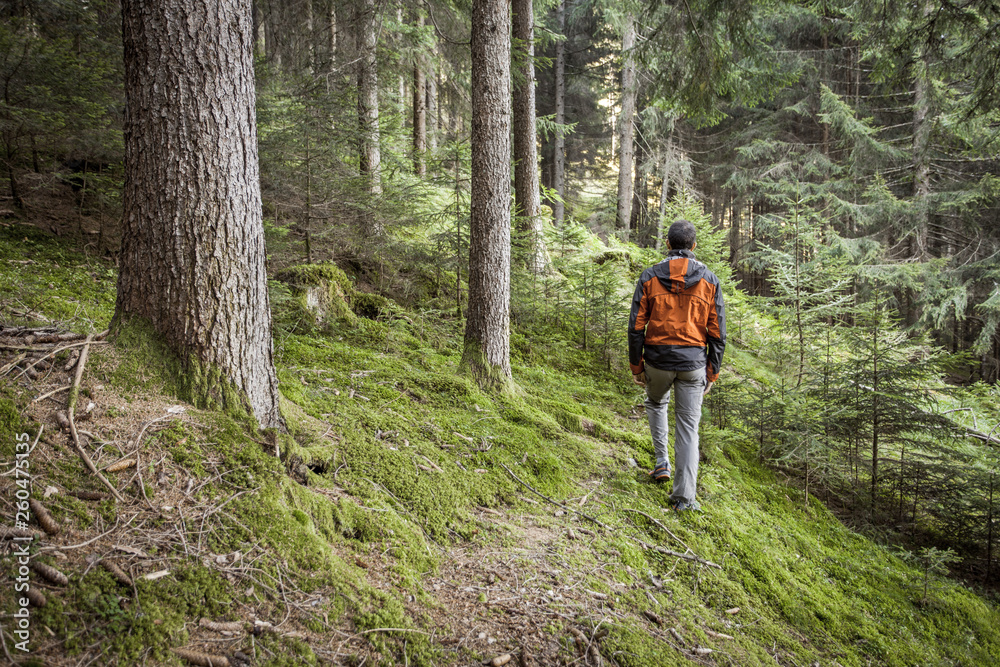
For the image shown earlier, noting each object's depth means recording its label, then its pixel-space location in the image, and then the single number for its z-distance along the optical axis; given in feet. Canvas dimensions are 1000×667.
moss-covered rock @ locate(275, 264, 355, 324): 20.84
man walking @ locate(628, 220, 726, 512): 14.33
